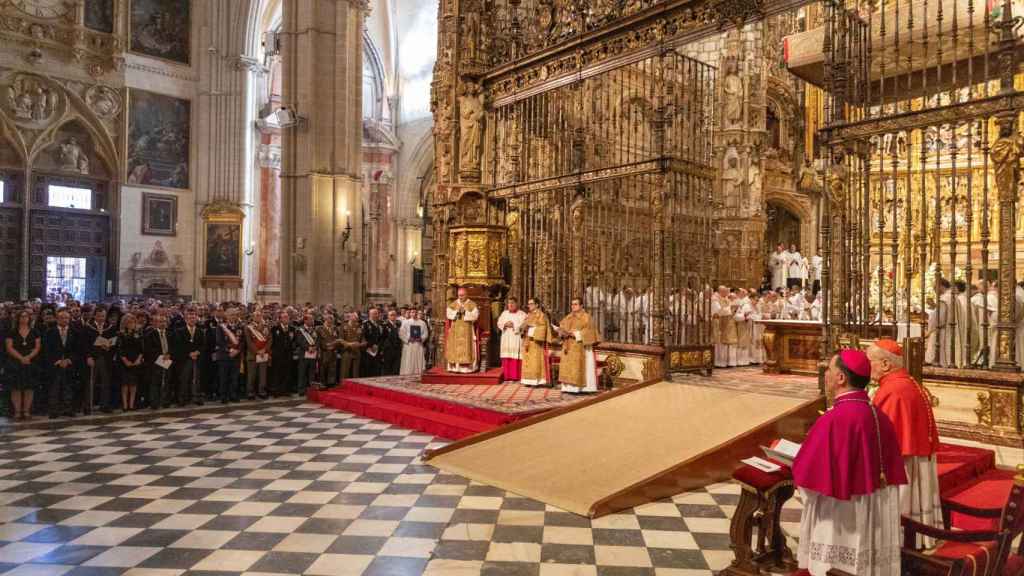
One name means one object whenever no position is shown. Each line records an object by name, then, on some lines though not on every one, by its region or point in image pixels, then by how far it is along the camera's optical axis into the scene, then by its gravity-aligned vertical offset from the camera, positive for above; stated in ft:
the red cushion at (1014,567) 11.46 -4.33
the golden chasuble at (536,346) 34.96 -2.47
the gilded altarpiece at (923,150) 19.90 +4.60
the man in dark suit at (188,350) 35.53 -2.83
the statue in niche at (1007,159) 19.58 +3.96
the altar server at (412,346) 45.09 -3.19
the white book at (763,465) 13.73 -3.26
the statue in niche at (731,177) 62.54 +10.72
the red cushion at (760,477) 13.78 -3.51
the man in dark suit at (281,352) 40.22 -3.27
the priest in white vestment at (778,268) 65.46 +2.91
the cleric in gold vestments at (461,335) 38.58 -2.11
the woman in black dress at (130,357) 33.58 -2.99
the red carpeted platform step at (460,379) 37.91 -4.42
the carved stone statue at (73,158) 70.64 +13.62
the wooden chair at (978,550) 10.73 -3.98
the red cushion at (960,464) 15.94 -3.89
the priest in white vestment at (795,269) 64.98 +2.75
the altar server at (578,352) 33.14 -2.57
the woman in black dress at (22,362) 31.14 -3.04
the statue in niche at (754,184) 62.28 +10.08
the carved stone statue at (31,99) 67.26 +18.66
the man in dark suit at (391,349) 44.93 -3.35
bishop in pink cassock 11.09 -2.85
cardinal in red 13.14 -2.41
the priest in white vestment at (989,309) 32.03 -0.45
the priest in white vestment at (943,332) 28.43 -1.39
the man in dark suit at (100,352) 32.81 -2.72
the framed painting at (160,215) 75.15 +8.54
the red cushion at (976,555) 10.78 -4.06
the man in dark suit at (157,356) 34.22 -3.00
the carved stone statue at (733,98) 62.85 +17.88
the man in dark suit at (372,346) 43.98 -3.12
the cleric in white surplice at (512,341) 37.65 -2.35
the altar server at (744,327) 43.34 -1.79
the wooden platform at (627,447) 20.81 -4.97
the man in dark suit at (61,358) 32.01 -2.92
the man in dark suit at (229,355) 37.27 -3.22
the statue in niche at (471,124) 42.50 +10.37
